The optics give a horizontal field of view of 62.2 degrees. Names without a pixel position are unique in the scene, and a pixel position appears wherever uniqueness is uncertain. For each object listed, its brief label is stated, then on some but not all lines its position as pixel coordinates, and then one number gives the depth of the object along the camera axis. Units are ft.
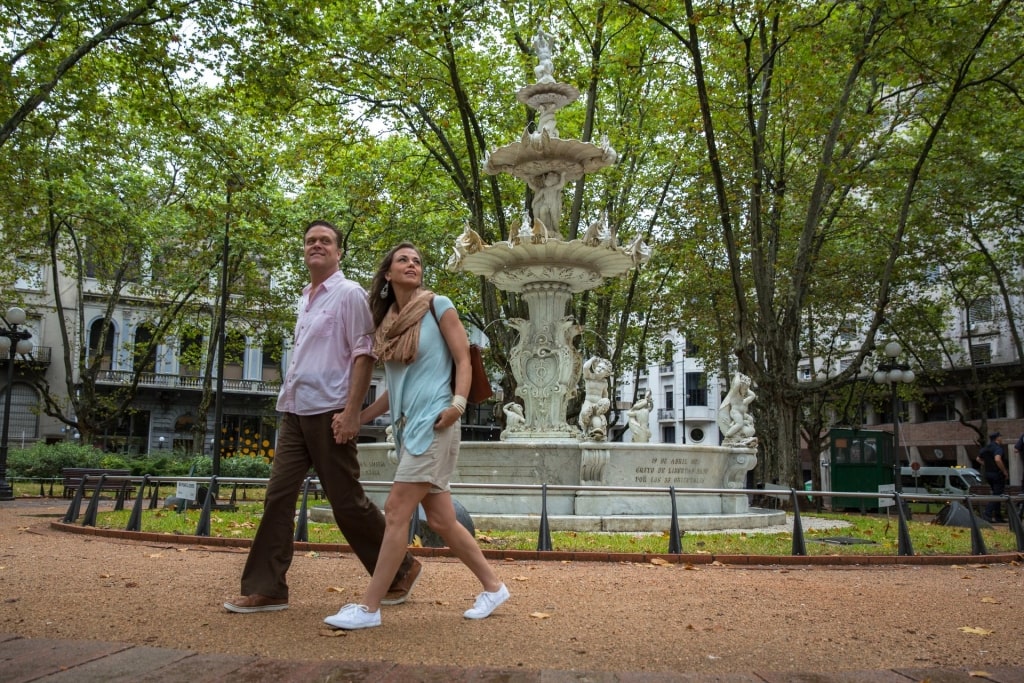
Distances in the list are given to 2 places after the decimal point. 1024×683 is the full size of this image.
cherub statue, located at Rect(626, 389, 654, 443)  43.98
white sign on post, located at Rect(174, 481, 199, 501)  32.04
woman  13.79
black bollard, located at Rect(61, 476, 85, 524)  35.27
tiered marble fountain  37.35
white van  98.78
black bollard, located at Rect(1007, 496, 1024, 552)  30.36
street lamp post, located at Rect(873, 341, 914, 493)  64.23
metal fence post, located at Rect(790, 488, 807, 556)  27.17
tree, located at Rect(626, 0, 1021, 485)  49.37
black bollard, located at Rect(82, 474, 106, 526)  33.68
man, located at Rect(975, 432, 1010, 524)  55.26
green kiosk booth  69.00
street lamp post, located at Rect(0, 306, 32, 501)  62.28
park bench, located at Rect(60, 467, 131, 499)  57.00
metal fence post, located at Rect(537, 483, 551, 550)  26.45
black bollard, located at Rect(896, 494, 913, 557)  27.99
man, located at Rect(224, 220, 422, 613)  14.52
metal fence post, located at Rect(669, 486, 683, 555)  26.68
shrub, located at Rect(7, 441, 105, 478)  75.31
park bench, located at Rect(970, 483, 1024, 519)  72.37
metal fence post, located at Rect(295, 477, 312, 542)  28.14
